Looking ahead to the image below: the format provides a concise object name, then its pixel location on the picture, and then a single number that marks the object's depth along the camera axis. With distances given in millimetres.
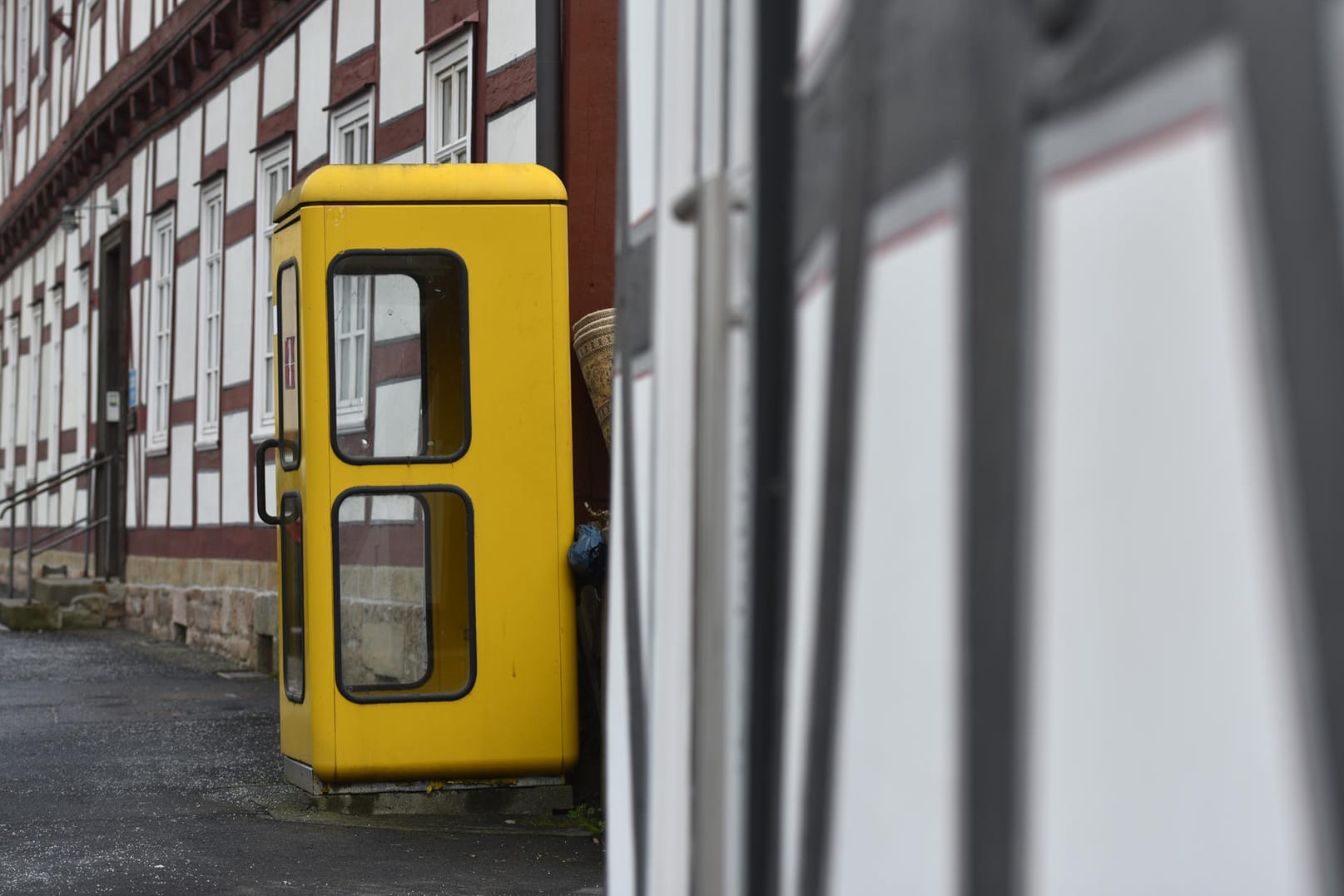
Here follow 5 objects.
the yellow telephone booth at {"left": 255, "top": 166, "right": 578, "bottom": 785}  6402
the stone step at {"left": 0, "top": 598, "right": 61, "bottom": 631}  16875
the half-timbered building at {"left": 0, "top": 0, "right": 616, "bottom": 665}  8602
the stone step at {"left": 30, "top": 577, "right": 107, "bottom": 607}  17172
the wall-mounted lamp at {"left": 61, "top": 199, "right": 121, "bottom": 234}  19125
